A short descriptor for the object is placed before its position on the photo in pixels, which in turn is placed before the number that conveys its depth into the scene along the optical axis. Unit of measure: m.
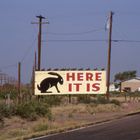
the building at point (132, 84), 154.62
